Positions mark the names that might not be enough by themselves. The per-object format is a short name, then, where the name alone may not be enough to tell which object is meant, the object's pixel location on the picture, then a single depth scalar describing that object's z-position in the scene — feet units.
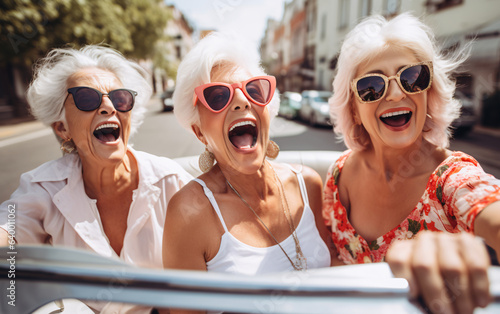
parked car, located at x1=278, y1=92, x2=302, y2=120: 32.54
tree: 14.12
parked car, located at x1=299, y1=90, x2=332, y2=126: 28.96
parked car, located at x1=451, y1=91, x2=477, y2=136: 26.08
